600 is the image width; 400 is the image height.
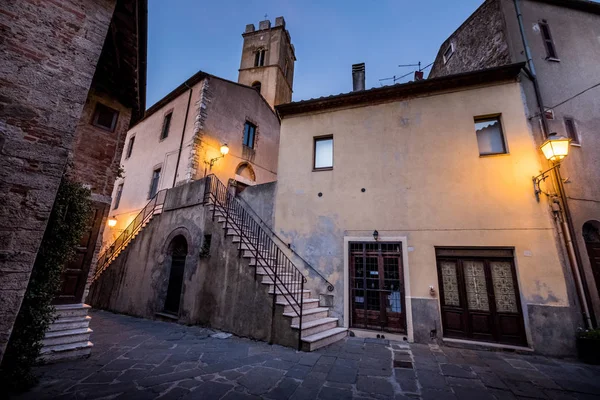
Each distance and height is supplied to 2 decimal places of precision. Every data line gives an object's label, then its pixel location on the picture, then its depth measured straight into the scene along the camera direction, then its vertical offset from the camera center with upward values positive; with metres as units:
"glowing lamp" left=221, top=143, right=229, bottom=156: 12.13 +5.78
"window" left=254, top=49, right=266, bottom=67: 24.34 +20.15
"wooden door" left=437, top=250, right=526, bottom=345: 6.26 -0.41
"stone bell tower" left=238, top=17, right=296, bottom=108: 22.78 +19.76
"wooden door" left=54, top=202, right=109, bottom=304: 5.36 -0.04
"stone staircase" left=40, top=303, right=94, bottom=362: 4.60 -1.31
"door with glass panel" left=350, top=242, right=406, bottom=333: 7.09 -0.24
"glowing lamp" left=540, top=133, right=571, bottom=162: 6.05 +3.22
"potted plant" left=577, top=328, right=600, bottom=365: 5.34 -1.21
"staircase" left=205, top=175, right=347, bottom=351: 6.02 +0.01
